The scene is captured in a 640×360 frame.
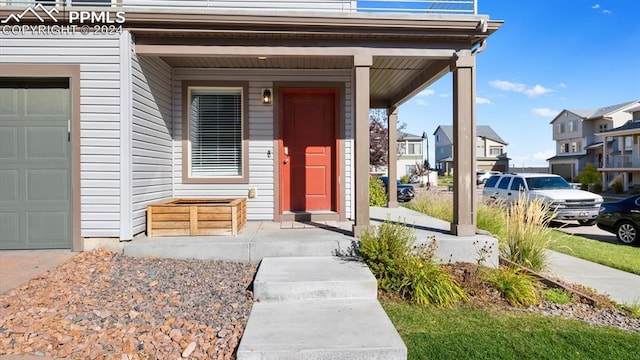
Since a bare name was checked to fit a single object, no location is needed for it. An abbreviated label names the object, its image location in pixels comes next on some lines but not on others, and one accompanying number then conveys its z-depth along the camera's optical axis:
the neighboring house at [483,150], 42.56
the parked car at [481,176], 33.25
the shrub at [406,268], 3.54
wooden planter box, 4.78
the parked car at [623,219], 7.23
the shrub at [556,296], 3.72
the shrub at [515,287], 3.61
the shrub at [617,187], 23.12
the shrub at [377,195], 9.39
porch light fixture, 6.02
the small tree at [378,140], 20.84
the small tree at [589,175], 26.27
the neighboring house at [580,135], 30.75
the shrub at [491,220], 6.24
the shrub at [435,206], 7.61
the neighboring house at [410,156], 37.81
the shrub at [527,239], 4.81
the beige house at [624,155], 23.70
